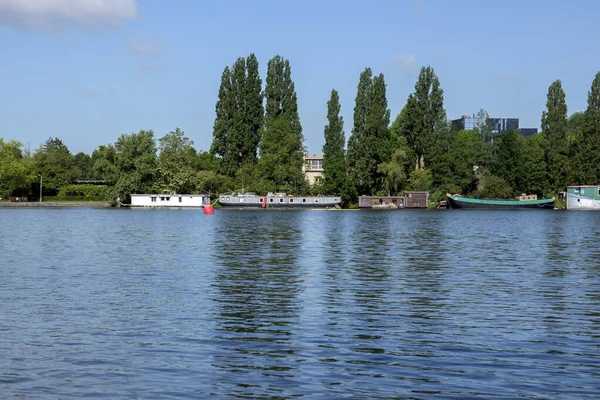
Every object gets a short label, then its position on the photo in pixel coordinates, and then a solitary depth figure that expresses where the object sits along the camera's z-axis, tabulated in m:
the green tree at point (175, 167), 177.25
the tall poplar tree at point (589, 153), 156.38
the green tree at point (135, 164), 174.75
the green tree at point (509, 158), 167.00
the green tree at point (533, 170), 162.00
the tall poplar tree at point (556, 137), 157.62
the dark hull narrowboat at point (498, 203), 165.62
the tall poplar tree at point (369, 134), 154.75
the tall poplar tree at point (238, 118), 164.12
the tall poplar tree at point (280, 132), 159.62
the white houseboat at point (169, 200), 177.62
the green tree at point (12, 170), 196.38
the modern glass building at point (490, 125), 184.88
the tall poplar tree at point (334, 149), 163.75
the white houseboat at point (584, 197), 159.25
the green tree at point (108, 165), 177.38
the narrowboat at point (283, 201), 169.38
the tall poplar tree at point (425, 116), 157.88
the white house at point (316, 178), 174.88
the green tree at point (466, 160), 167.12
